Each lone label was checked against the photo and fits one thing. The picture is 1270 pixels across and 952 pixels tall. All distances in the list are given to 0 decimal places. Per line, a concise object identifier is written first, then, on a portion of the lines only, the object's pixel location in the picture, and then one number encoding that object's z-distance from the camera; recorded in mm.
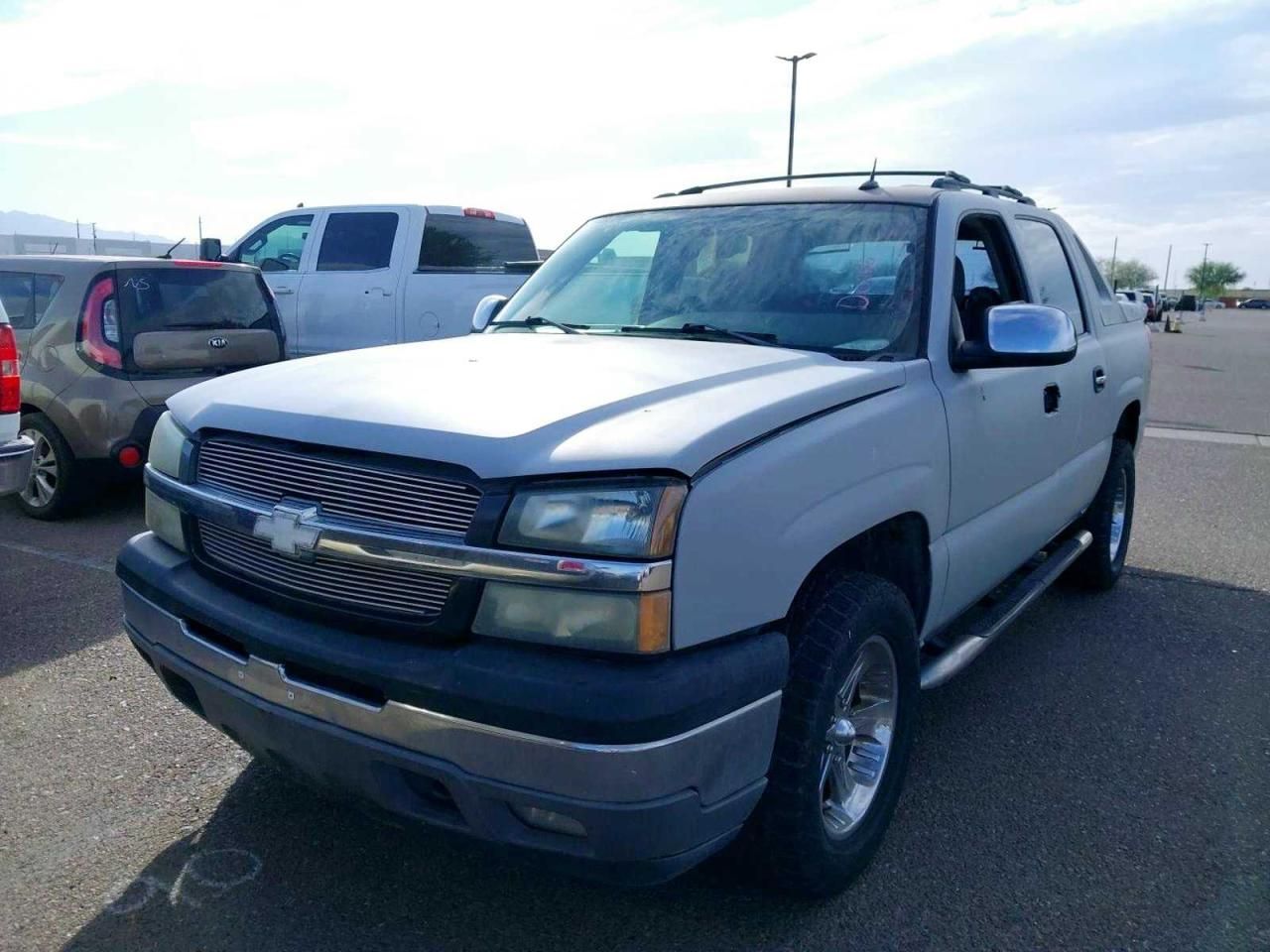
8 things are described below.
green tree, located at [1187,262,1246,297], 130750
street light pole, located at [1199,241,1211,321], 128800
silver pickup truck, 2135
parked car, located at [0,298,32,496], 4793
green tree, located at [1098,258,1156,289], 109312
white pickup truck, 9539
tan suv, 6348
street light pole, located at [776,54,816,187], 27820
